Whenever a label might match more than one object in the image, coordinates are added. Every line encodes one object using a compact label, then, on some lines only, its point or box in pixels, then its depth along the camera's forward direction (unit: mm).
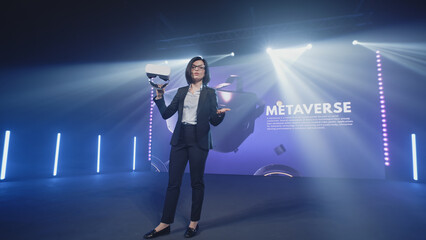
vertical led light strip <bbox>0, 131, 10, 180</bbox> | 3785
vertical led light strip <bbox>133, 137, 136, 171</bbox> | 5632
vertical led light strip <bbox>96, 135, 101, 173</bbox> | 5112
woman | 1537
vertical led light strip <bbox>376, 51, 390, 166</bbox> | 4160
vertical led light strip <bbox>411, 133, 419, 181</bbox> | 3898
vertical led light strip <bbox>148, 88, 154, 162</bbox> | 5594
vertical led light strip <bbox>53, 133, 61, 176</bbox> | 4434
